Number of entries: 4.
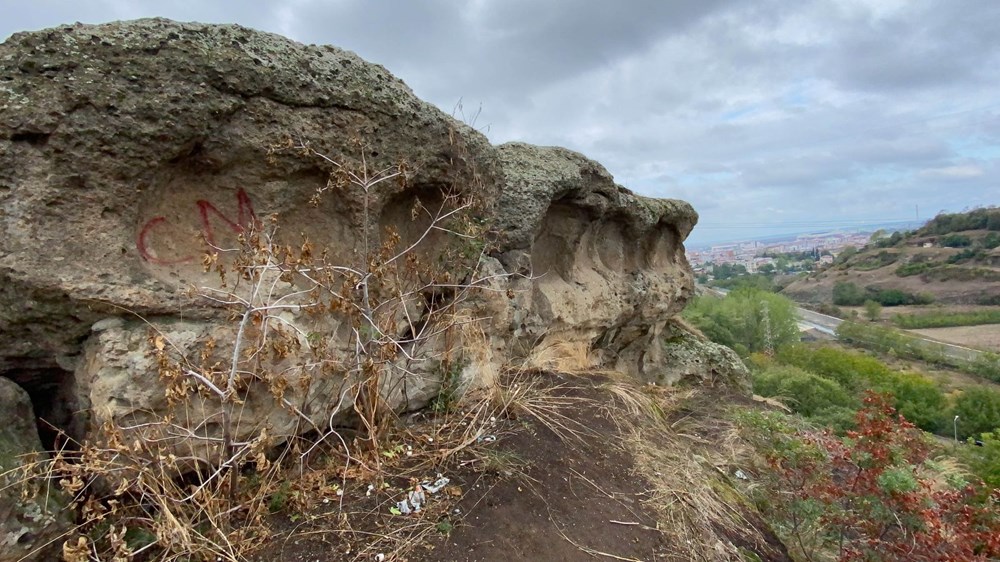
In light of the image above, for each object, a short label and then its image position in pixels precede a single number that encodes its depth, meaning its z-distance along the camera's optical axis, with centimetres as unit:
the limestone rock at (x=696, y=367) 821
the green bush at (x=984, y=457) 911
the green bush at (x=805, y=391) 1578
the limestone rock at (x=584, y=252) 500
